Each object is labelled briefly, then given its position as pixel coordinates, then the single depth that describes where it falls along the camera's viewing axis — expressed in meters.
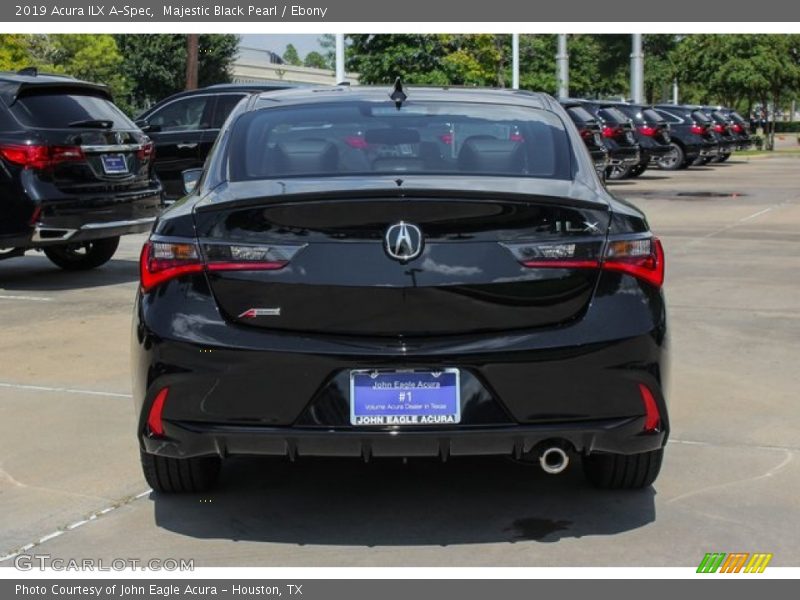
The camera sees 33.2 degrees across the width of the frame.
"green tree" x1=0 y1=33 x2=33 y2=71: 45.16
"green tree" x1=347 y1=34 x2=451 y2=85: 33.81
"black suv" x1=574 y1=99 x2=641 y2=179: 28.48
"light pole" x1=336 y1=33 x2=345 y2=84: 26.75
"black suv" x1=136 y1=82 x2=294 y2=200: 17.17
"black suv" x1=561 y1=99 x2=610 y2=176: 24.69
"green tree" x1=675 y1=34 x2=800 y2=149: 52.09
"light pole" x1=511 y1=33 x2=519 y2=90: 37.81
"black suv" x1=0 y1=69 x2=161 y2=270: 10.99
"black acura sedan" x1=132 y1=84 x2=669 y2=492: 4.42
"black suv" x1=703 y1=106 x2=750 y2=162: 37.45
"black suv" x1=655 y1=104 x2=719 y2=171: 35.53
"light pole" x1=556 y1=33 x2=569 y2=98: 44.31
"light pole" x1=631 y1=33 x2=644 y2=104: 47.47
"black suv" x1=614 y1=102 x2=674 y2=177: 32.47
